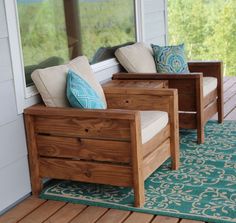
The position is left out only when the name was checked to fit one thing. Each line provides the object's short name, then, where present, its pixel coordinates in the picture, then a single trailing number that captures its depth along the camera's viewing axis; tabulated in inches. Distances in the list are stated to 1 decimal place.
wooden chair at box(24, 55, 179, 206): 109.7
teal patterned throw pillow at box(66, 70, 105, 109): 116.2
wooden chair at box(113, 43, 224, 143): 154.4
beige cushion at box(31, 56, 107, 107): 119.6
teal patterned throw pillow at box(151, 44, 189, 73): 167.5
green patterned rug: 107.3
